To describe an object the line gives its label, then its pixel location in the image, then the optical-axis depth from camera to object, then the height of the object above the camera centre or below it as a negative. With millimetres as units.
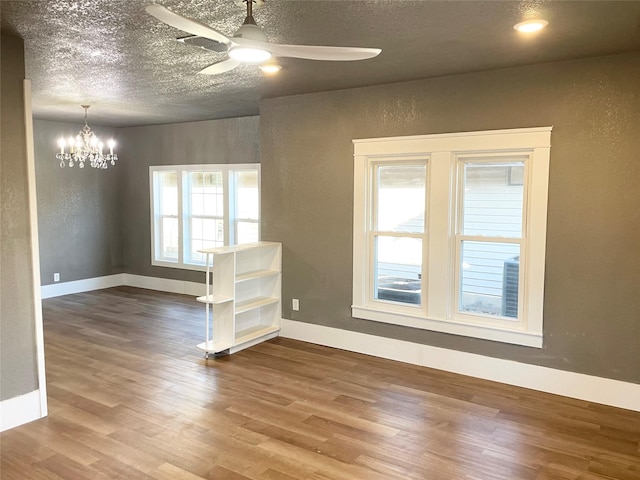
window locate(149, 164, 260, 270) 7039 -159
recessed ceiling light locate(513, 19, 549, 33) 2814 +1021
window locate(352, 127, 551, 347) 3945 -288
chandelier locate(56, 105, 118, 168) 6395 +669
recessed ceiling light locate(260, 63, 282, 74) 3845 +1056
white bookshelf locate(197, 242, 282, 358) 4758 -1003
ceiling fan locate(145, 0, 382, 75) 2086 +744
